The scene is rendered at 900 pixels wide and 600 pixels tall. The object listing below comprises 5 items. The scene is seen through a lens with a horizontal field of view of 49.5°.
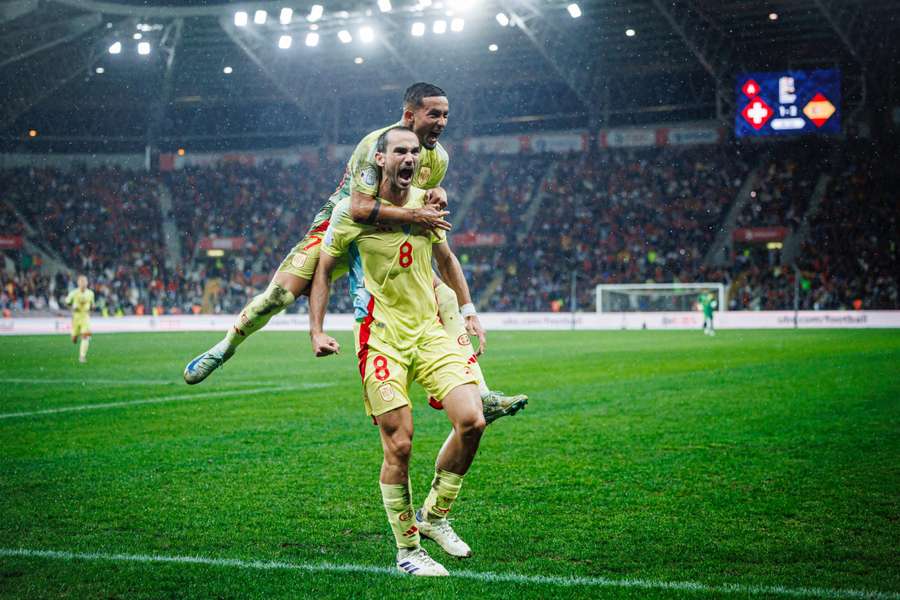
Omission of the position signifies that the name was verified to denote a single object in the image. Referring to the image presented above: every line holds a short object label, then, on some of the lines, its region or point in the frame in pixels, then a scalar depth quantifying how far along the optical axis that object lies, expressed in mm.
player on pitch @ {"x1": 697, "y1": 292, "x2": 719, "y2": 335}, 31984
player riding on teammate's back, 5379
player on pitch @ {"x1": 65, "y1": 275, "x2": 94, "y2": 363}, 22219
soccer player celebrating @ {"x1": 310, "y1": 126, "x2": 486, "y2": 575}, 5266
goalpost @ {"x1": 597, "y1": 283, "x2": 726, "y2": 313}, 38125
